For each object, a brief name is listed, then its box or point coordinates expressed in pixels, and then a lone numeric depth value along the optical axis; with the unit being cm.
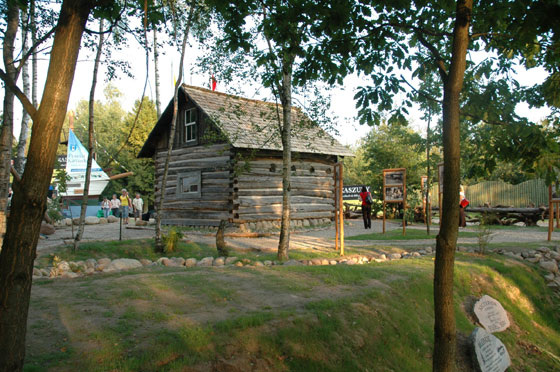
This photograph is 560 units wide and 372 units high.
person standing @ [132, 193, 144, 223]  2450
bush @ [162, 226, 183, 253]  1072
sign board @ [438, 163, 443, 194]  1212
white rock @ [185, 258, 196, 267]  901
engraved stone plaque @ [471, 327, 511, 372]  540
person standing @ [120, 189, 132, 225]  1947
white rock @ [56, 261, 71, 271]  785
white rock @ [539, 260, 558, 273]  1008
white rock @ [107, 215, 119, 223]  2342
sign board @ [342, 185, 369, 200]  2858
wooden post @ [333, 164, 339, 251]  1084
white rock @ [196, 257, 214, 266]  919
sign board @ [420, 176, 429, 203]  1532
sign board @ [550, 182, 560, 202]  1285
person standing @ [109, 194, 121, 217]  2319
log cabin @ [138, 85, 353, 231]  1766
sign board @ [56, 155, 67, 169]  3538
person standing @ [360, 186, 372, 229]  1897
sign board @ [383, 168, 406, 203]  1565
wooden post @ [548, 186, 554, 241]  1259
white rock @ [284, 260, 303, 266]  906
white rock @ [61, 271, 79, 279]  712
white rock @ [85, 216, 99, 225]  2142
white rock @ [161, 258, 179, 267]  896
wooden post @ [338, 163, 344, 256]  1029
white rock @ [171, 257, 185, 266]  917
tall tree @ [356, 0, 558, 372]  346
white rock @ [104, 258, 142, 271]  820
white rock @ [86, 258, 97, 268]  863
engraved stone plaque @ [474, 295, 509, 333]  683
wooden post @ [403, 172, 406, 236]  1522
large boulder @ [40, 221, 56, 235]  1448
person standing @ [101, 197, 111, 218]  2526
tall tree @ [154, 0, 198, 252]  1034
